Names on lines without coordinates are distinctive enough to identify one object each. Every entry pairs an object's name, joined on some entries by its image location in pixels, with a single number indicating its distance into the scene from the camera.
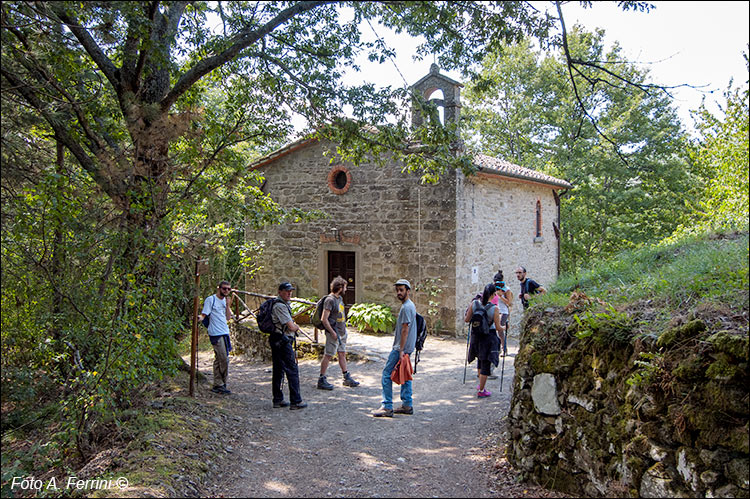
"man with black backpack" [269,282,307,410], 6.30
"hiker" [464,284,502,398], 6.66
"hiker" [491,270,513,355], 7.14
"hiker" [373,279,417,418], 5.81
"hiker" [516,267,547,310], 8.05
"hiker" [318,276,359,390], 7.12
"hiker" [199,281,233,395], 6.97
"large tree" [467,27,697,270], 19.78
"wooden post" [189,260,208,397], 6.40
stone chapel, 11.42
